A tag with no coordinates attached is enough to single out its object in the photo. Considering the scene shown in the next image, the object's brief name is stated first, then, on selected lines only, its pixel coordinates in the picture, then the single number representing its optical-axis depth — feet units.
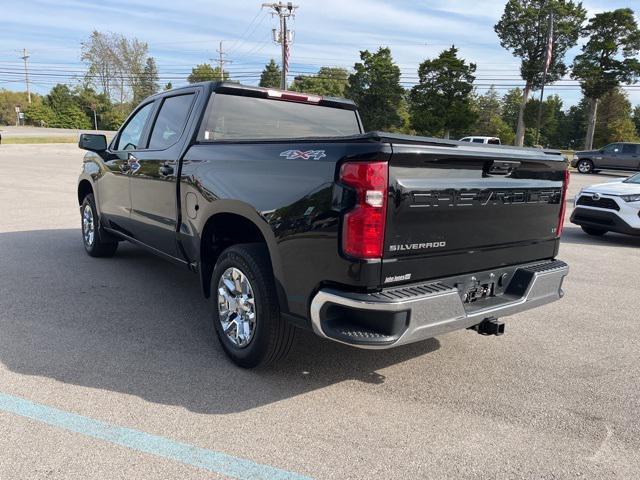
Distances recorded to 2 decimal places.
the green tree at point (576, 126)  223.71
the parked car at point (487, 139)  93.15
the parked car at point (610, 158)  86.33
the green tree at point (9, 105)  257.55
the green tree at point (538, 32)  158.61
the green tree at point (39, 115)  234.38
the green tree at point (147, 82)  250.70
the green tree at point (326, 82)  248.48
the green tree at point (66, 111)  235.40
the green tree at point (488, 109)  230.48
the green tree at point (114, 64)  240.94
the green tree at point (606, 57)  142.20
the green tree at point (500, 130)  195.44
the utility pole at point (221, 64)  253.44
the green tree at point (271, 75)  290.76
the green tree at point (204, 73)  255.91
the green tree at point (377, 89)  168.14
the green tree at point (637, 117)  218.59
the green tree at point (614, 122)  167.43
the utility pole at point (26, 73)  295.28
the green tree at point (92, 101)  236.22
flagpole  119.24
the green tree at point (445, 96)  145.28
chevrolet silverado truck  9.18
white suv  28.30
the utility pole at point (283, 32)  128.98
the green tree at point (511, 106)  267.27
